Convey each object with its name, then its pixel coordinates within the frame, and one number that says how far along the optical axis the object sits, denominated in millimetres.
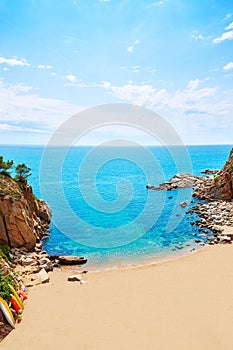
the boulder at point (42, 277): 22617
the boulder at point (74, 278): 23297
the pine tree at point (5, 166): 29617
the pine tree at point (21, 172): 32547
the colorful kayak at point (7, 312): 15833
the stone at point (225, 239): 31833
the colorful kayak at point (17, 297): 17797
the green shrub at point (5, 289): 16956
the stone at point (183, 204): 50800
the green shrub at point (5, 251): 24733
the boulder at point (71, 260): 28125
